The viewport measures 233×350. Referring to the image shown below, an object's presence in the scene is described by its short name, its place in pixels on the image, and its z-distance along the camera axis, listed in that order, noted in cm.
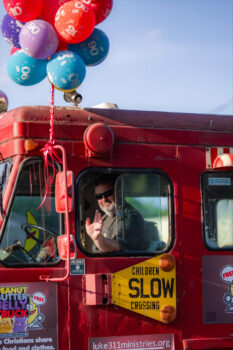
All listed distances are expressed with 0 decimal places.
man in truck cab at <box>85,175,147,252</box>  980
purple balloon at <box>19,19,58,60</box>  954
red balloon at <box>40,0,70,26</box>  1017
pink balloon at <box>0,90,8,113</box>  1143
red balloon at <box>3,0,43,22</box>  985
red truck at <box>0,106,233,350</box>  938
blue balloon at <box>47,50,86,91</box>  954
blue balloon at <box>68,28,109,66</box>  1028
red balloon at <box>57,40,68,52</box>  1006
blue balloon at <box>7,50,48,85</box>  984
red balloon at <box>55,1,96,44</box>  969
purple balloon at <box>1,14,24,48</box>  1051
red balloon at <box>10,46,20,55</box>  1101
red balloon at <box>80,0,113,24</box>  1035
